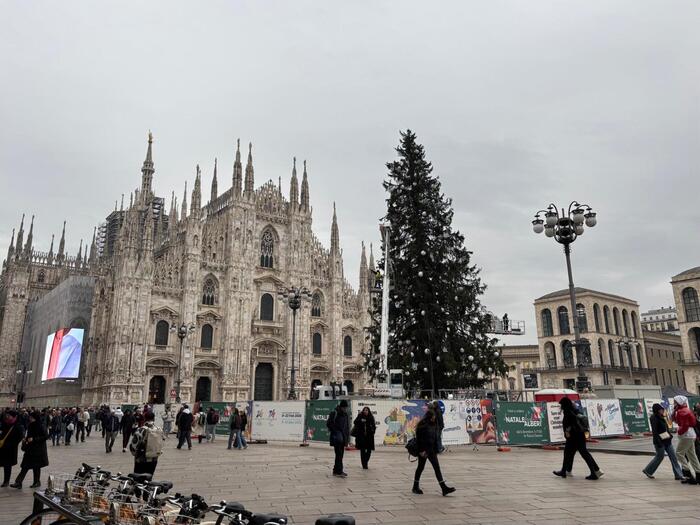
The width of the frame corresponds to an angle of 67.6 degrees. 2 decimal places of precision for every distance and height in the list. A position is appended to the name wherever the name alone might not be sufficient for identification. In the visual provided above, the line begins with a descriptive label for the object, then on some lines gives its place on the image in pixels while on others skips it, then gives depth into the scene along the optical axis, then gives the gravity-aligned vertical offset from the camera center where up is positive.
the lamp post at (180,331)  32.94 +4.27
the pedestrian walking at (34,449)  9.81 -0.86
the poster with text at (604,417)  18.70 -0.73
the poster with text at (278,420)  20.84 -0.84
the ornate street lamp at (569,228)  15.67 +4.96
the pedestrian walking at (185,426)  18.53 -0.89
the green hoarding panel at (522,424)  17.94 -0.89
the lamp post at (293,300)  26.16 +4.85
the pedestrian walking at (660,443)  9.97 -0.87
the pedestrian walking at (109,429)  17.75 -0.94
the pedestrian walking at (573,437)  9.92 -0.76
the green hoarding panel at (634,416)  20.33 -0.76
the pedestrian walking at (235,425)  18.94 -0.89
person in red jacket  9.41 -0.84
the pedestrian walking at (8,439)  9.97 -0.70
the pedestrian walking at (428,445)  8.45 -0.76
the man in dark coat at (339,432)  11.06 -0.69
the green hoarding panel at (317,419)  19.39 -0.72
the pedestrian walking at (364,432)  12.03 -0.75
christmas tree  24.23 +4.79
